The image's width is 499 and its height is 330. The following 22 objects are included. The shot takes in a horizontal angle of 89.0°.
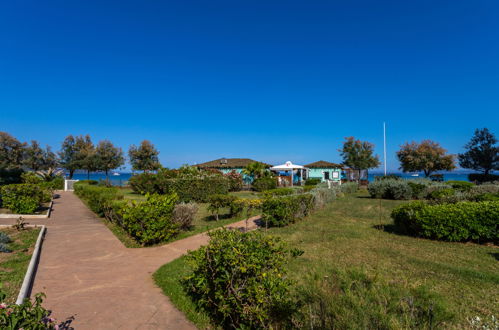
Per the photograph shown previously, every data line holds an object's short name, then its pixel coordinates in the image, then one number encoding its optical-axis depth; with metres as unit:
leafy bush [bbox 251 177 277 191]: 24.02
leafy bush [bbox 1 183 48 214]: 11.57
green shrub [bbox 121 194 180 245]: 6.79
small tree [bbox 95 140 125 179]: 36.88
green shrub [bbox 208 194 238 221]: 10.41
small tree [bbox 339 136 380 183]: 34.81
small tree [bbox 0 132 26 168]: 35.47
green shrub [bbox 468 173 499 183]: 27.61
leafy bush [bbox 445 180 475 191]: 16.39
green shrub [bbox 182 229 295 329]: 2.63
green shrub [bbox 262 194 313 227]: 9.20
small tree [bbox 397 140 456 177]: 32.22
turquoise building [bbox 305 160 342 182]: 36.44
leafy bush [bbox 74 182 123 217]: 10.81
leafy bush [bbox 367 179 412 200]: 17.27
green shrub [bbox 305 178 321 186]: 25.17
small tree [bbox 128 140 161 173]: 40.28
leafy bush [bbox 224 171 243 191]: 24.79
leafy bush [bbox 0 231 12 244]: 6.76
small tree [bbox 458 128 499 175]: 30.23
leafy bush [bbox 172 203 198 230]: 8.02
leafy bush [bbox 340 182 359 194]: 21.60
